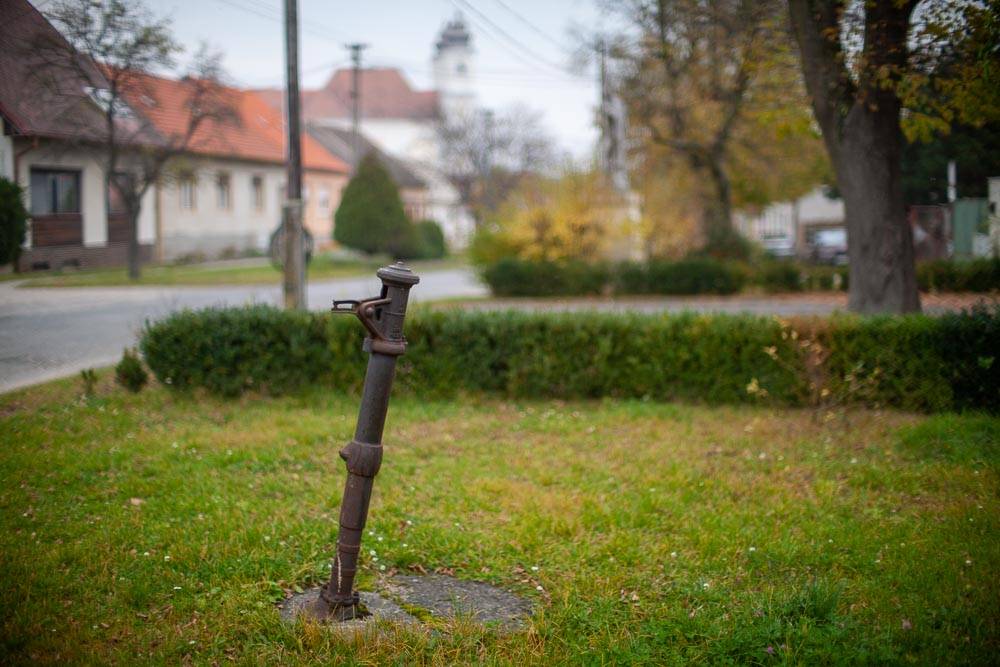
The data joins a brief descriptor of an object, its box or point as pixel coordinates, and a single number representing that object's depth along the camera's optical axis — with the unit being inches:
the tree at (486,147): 2363.4
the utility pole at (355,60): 1381.6
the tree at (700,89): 551.8
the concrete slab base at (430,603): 148.6
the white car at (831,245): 1133.6
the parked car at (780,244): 1371.8
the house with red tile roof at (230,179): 473.7
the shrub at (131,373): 316.5
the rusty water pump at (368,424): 138.9
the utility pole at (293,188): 477.4
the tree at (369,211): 1349.7
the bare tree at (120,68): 276.4
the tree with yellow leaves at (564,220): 816.9
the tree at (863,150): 385.7
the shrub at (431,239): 1664.6
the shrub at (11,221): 259.9
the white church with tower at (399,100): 2901.1
